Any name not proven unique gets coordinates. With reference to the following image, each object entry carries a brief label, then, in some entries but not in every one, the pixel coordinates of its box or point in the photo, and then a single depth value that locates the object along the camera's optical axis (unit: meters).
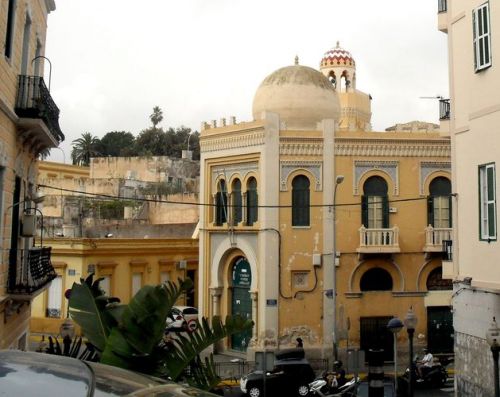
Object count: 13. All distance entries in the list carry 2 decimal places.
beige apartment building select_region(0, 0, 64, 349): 10.47
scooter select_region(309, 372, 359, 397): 17.53
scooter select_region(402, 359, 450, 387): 19.89
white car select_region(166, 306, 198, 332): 27.83
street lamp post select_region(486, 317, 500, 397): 11.10
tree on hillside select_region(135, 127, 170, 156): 75.12
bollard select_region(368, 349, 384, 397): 11.77
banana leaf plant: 6.59
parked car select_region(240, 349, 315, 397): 18.70
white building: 11.98
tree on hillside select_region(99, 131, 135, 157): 80.75
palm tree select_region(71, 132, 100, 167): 74.56
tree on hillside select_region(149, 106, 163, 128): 79.25
